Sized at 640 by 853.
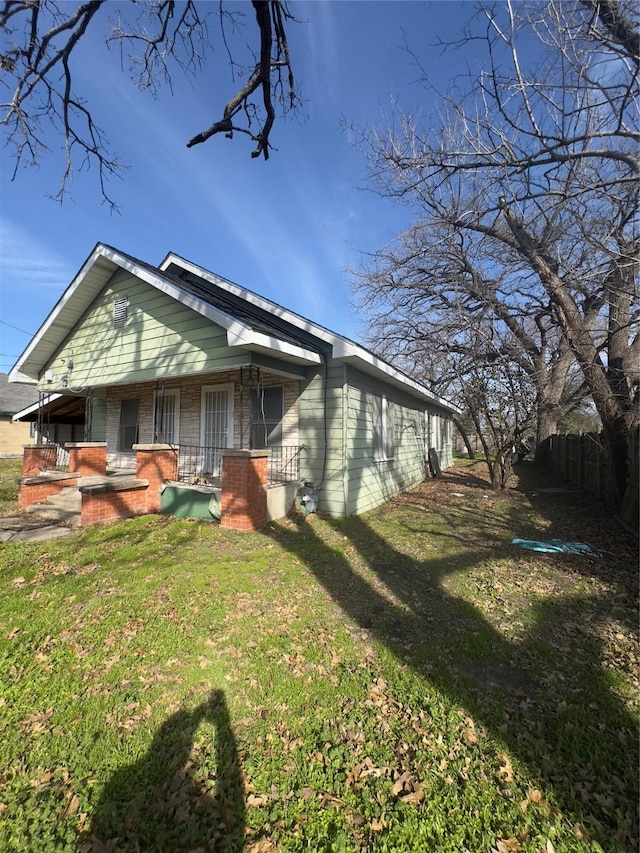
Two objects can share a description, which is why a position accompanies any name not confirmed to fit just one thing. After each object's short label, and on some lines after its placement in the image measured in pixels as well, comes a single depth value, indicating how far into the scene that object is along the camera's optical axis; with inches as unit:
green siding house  291.4
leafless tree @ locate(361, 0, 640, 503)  200.1
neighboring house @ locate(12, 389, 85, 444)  502.5
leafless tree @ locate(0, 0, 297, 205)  148.3
